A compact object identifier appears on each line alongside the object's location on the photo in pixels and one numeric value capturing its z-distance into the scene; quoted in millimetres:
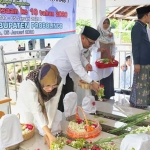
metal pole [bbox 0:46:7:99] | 2465
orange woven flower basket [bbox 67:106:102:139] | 1507
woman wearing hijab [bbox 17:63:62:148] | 1316
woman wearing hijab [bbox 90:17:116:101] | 2891
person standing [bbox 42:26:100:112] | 1962
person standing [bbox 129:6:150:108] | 2445
